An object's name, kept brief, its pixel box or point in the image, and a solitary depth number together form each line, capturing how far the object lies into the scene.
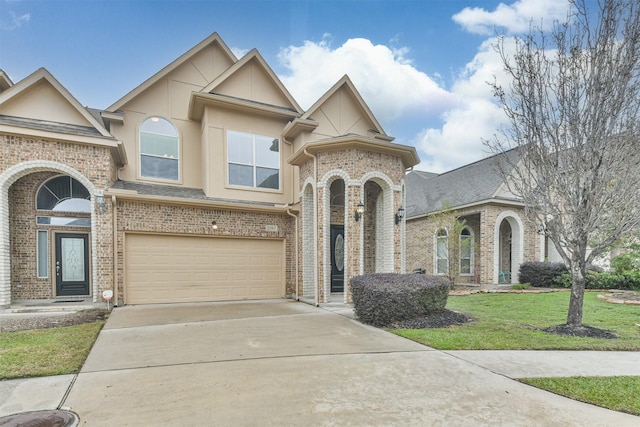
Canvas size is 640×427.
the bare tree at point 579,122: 5.47
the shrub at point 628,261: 10.59
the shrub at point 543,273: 13.44
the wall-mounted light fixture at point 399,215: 9.54
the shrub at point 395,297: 6.59
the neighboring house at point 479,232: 14.02
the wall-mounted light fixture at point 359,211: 8.86
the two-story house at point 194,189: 8.70
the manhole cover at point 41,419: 2.74
